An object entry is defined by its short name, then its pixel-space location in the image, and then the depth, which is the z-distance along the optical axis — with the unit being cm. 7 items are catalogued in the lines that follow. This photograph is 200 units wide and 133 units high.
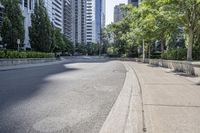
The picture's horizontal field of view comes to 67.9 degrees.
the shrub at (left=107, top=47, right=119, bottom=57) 4511
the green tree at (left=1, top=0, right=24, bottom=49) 2026
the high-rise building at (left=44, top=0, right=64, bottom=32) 6894
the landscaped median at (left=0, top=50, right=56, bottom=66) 1634
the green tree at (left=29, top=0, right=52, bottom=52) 2592
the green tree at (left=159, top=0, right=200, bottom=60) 1300
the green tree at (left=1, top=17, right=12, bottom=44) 2014
